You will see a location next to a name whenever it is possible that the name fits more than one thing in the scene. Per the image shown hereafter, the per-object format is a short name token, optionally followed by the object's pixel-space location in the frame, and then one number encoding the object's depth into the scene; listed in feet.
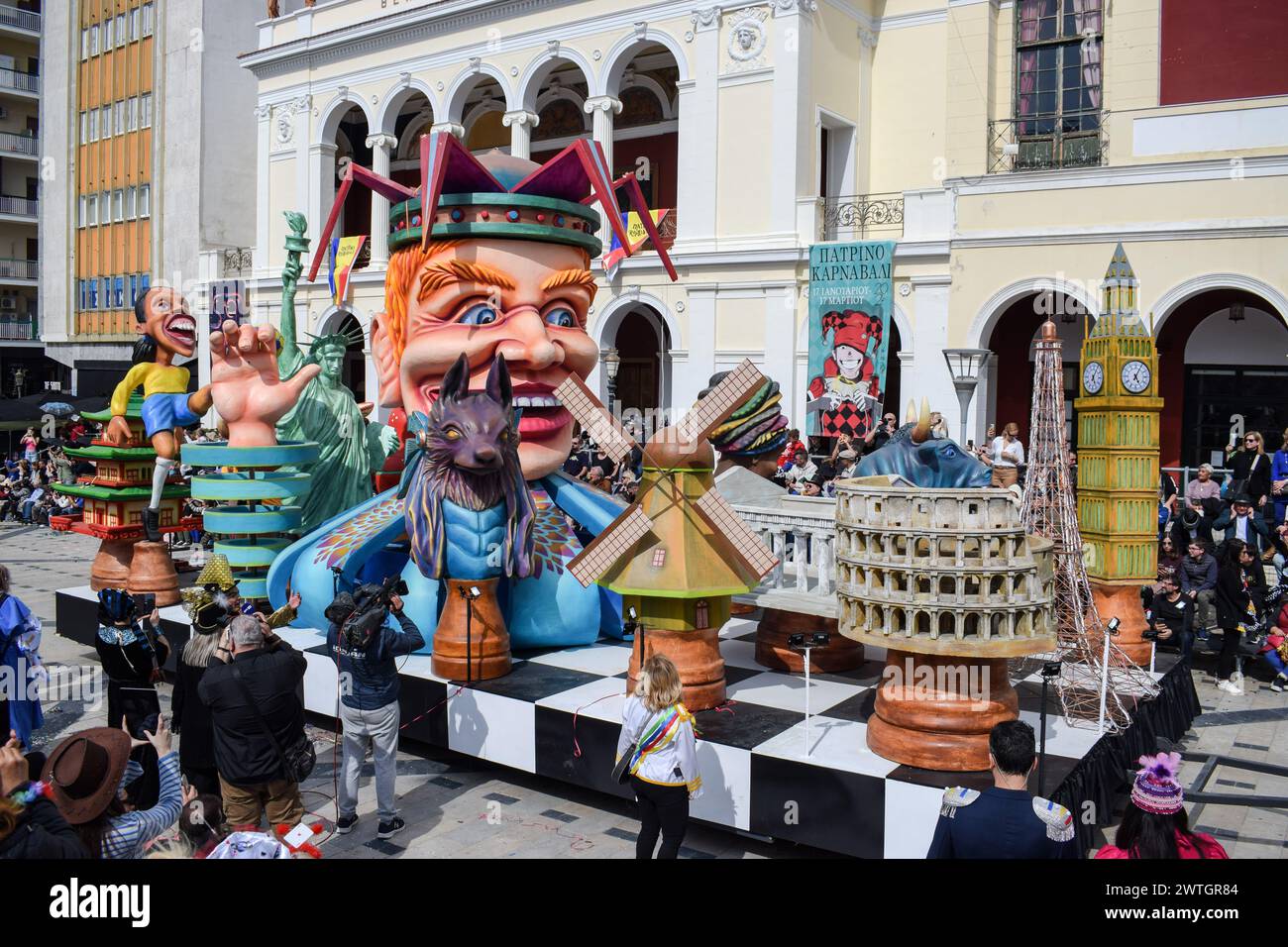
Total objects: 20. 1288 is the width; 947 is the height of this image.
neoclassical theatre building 48.03
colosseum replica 17.31
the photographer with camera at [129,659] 19.86
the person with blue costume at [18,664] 20.39
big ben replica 24.30
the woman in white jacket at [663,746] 15.30
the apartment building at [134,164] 96.43
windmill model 20.11
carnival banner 56.65
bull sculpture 20.54
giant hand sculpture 27.61
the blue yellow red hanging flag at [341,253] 33.44
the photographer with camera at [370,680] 17.98
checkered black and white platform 16.98
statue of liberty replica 31.22
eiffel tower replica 21.02
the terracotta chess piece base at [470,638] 22.44
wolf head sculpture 21.61
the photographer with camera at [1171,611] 26.59
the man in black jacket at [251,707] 15.90
